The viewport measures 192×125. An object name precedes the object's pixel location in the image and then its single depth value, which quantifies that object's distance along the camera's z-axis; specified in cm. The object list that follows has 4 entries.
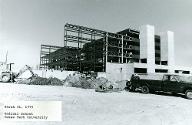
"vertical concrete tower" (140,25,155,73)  5356
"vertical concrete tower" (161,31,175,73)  5803
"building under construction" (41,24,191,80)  4731
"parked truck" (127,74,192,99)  1537
